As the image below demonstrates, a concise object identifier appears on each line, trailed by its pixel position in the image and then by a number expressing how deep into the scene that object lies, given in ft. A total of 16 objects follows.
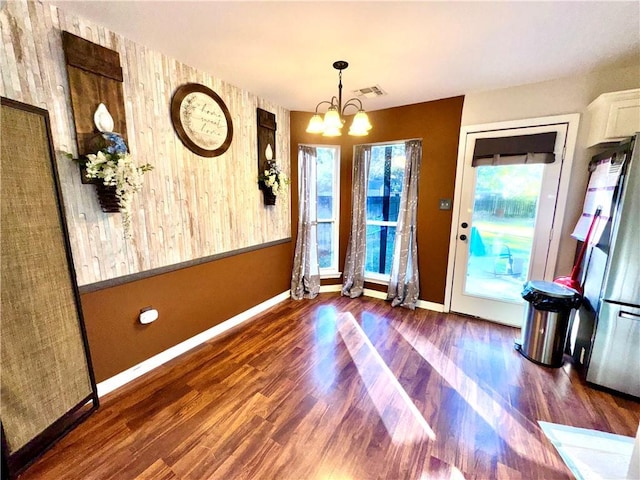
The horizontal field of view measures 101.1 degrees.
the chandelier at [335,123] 6.32
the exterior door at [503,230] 8.56
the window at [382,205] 11.24
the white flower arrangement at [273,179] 9.76
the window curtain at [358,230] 11.44
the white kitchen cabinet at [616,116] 6.51
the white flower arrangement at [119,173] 5.25
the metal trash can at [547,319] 6.98
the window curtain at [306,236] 11.41
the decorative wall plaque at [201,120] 7.18
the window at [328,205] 11.93
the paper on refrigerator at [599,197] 6.26
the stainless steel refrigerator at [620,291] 5.68
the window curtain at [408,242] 10.43
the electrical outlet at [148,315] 6.72
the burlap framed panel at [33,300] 4.20
